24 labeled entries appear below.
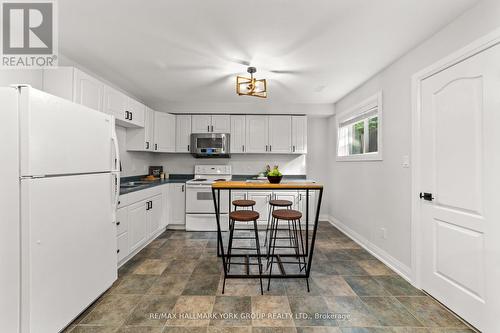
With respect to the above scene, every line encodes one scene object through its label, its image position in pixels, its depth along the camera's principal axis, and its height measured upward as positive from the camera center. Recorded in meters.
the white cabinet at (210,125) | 4.44 +0.88
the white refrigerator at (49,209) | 1.32 -0.32
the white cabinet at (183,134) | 4.44 +0.69
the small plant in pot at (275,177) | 2.30 -0.12
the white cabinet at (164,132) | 4.15 +0.70
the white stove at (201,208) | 4.06 -0.81
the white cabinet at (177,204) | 4.13 -0.74
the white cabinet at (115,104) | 2.73 +0.87
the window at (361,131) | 2.98 +0.60
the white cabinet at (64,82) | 2.25 +0.91
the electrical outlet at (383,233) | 2.76 -0.89
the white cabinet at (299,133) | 4.47 +0.72
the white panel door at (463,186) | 1.54 -0.17
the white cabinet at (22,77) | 2.03 +0.92
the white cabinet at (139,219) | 2.64 -0.78
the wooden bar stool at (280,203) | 2.75 -0.49
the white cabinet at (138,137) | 3.77 +0.53
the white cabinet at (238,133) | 4.45 +0.71
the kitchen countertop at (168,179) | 2.89 -0.26
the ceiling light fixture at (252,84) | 2.48 +1.01
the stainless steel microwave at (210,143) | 4.36 +0.49
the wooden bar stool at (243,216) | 2.16 -0.53
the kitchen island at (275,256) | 2.13 -1.13
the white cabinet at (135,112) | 3.29 +0.90
